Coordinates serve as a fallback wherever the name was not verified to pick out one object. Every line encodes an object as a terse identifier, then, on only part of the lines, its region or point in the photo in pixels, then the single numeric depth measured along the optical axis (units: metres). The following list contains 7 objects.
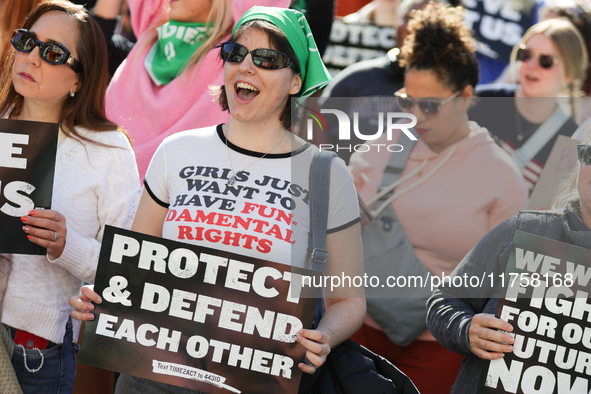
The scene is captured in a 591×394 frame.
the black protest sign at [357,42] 9.95
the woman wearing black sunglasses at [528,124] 4.90
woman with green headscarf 4.66
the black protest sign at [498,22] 9.66
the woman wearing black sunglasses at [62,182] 5.20
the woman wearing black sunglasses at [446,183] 5.12
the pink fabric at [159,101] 6.65
